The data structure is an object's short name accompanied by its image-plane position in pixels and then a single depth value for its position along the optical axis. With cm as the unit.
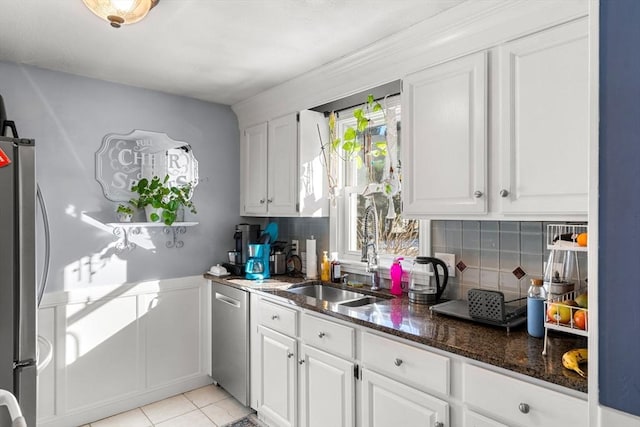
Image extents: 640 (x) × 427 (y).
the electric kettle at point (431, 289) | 212
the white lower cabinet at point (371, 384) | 133
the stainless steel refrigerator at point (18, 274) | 153
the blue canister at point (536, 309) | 154
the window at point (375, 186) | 248
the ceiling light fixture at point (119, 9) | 155
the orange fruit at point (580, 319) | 130
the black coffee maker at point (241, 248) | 311
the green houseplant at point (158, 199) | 280
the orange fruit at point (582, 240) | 131
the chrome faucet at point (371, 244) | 253
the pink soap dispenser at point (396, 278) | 236
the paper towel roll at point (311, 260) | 296
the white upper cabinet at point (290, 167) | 281
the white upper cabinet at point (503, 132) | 148
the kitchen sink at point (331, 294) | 238
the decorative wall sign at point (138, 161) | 272
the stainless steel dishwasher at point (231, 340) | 271
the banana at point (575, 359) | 122
